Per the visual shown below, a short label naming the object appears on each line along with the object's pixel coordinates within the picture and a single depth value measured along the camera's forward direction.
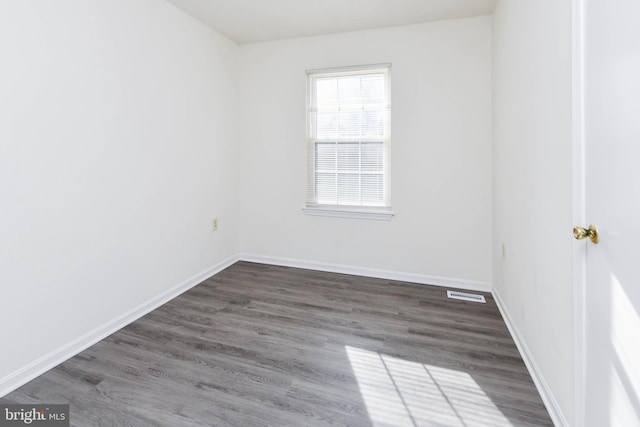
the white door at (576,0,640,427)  0.92
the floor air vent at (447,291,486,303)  2.83
